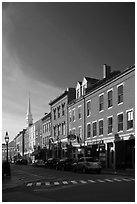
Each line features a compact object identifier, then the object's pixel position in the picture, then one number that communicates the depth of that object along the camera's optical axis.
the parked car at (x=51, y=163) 46.71
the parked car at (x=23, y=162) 75.39
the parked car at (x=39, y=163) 55.28
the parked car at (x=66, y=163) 38.91
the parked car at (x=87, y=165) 30.78
